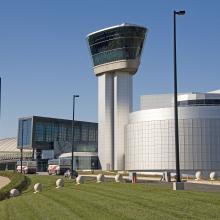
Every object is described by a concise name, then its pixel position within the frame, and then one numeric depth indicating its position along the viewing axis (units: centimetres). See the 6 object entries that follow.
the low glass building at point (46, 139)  17162
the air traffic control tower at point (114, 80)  12417
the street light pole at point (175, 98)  3038
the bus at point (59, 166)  8875
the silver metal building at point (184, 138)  11119
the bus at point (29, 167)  9985
